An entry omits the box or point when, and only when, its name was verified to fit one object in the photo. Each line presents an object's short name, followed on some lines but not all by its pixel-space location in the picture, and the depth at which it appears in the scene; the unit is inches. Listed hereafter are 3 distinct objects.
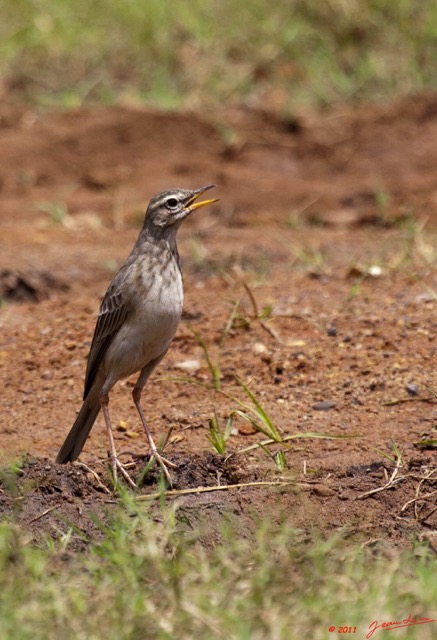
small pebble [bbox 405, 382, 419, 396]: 534.2
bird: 498.9
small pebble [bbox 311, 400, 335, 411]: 531.4
